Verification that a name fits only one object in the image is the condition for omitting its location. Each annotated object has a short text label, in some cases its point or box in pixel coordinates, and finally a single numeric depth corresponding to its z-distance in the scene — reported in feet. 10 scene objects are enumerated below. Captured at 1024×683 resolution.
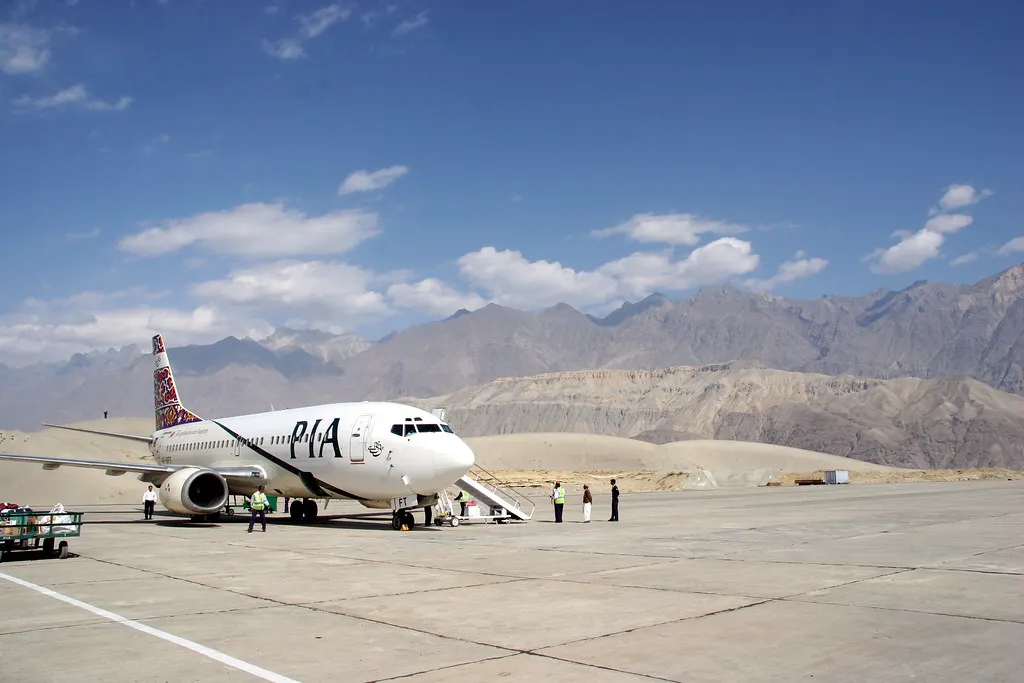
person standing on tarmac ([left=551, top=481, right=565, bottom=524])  98.22
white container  260.62
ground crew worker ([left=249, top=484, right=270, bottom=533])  87.66
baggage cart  63.21
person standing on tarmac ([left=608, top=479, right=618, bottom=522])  97.71
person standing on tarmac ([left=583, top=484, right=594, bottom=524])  98.59
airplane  84.84
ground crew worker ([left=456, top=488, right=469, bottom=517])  98.56
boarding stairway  99.76
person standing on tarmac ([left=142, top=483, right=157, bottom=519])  116.21
